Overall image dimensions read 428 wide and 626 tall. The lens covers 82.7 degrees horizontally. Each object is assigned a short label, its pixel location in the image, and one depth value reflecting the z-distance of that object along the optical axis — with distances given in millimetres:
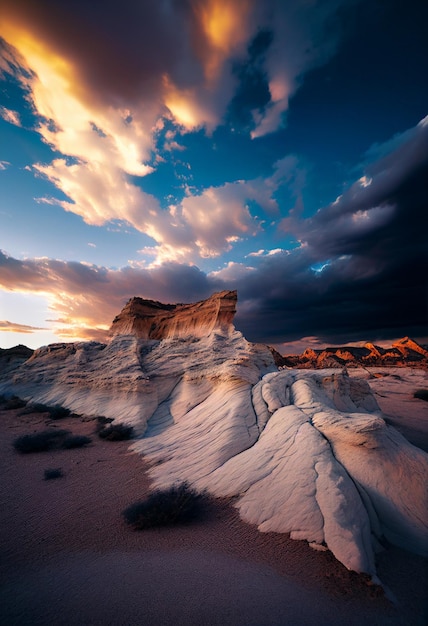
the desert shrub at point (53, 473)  7923
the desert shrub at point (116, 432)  11680
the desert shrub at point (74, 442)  10797
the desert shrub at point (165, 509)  5266
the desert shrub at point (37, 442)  10219
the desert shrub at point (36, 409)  17731
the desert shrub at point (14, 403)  19406
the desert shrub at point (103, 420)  13838
